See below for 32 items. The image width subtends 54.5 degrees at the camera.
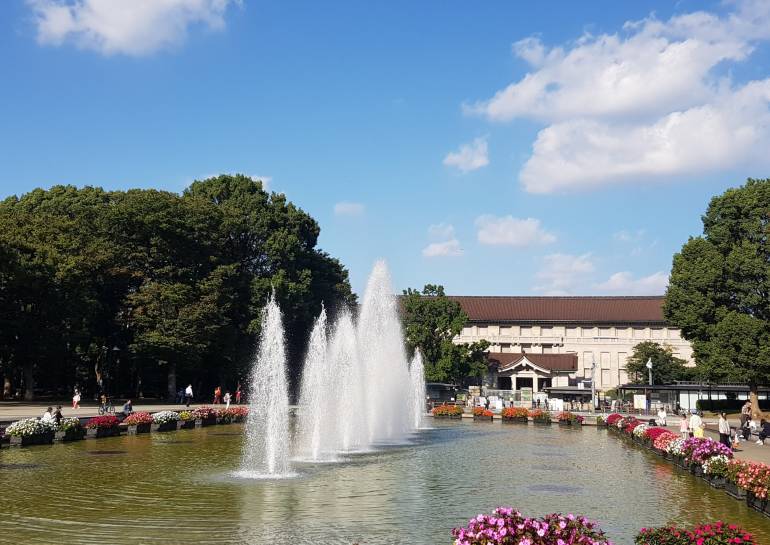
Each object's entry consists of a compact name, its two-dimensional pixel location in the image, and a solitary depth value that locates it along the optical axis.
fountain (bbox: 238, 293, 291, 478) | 24.61
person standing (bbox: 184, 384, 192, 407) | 56.26
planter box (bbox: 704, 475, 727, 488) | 21.25
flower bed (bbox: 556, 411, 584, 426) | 48.78
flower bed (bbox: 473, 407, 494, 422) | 53.25
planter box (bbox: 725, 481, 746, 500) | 19.45
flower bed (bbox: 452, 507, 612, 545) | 9.30
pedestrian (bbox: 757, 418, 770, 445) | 33.64
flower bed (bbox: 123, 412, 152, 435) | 36.81
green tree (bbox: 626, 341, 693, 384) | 89.06
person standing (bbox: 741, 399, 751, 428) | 36.41
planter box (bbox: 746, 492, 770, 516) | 17.50
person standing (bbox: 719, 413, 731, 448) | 30.72
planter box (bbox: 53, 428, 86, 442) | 31.83
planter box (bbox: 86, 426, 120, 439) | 33.88
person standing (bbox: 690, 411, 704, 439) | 29.47
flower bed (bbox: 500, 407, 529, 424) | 51.69
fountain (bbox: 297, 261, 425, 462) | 33.44
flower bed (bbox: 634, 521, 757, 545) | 9.97
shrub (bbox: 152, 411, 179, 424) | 38.69
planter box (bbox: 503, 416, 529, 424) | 51.53
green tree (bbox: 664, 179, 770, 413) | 52.88
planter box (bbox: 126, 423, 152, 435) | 36.72
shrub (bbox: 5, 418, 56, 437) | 29.67
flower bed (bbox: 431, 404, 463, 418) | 55.69
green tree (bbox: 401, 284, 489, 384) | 74.79
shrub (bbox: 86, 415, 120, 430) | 34.12
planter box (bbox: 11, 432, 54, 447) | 29.59
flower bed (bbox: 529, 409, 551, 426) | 50.66
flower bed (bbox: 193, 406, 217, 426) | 43.06
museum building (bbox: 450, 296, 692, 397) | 110.19
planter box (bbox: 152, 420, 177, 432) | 38.56
